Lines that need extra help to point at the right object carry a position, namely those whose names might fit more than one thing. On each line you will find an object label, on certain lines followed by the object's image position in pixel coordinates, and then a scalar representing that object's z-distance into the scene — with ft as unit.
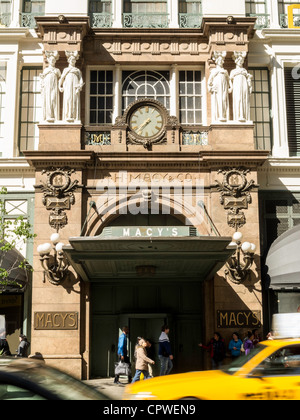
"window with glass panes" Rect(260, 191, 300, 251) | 66.54
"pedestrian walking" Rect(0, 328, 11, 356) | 55.98
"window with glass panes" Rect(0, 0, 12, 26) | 71.72
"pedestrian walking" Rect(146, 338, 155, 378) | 58.88
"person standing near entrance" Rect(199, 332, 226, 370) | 57.16
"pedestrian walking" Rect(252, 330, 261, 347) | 58.37
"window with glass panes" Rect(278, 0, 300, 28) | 71.97
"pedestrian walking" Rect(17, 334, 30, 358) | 57.31
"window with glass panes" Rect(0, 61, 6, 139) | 69.67
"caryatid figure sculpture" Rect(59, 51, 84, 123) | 65.16
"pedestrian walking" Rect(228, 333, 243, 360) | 56.95
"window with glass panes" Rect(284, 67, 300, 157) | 69.56
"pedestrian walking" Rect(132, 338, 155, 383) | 49.93
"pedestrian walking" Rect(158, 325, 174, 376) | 53.11
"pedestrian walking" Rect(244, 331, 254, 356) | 55.98
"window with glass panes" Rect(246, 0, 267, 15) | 72.13
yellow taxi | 27.22
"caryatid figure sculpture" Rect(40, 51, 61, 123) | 65.41
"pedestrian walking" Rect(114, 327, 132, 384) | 56.29
